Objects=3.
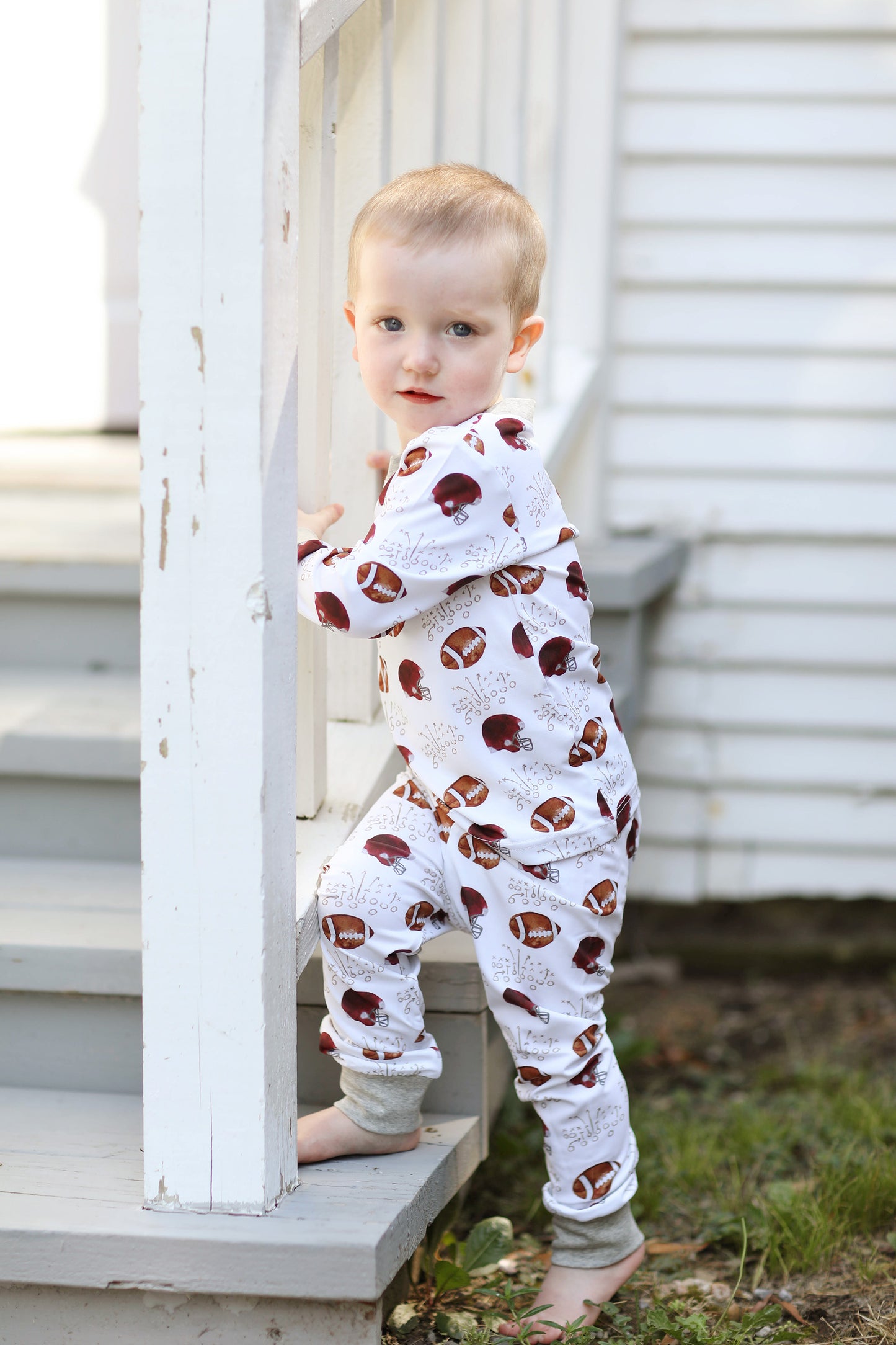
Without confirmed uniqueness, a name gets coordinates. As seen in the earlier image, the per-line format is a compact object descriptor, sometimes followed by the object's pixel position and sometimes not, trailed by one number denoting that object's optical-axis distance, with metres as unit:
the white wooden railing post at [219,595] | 2.75
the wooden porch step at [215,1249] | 2.79
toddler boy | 2.88
